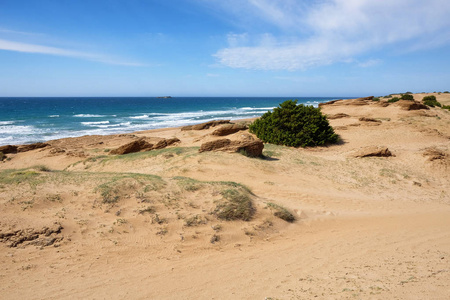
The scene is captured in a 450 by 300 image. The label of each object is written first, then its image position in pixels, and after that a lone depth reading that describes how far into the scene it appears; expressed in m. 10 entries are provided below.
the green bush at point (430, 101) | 37.35
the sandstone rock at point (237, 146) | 14.39
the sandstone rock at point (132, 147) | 18.05
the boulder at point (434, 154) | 15.68
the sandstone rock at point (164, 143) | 19.16
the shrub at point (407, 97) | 41.28
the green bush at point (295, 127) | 20.14
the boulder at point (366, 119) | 25.59
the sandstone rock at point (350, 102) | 34.60
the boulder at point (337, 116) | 27.91
